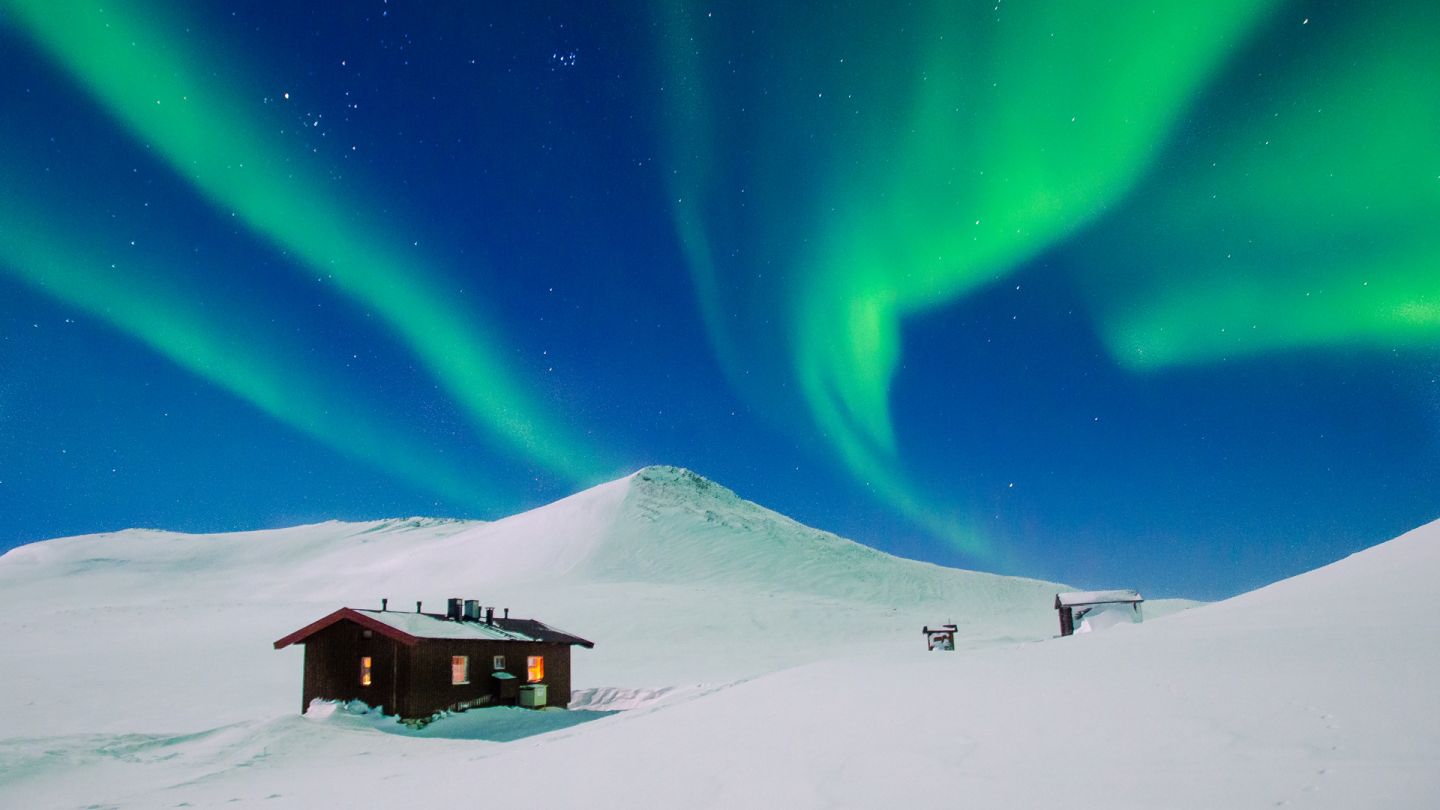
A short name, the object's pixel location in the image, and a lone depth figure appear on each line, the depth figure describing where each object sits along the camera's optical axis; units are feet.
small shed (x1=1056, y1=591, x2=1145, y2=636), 130.93
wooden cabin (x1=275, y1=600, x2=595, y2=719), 82.58
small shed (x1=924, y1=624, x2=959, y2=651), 109.40
